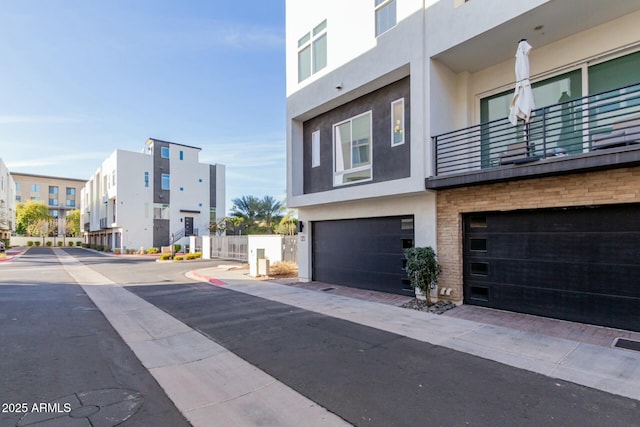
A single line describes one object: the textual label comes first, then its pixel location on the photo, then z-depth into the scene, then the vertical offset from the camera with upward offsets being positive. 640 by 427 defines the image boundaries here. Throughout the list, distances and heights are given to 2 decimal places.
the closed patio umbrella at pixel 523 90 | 7.18 +2.78
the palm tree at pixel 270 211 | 38.31 +1.26
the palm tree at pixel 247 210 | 38.56 +1.42
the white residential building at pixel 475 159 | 6.84 +1.57
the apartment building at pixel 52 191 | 79.56 +7.93
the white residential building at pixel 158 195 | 39.53 +3.46
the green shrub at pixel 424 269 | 8.70 -1.23
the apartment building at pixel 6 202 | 46.77 +3.49
